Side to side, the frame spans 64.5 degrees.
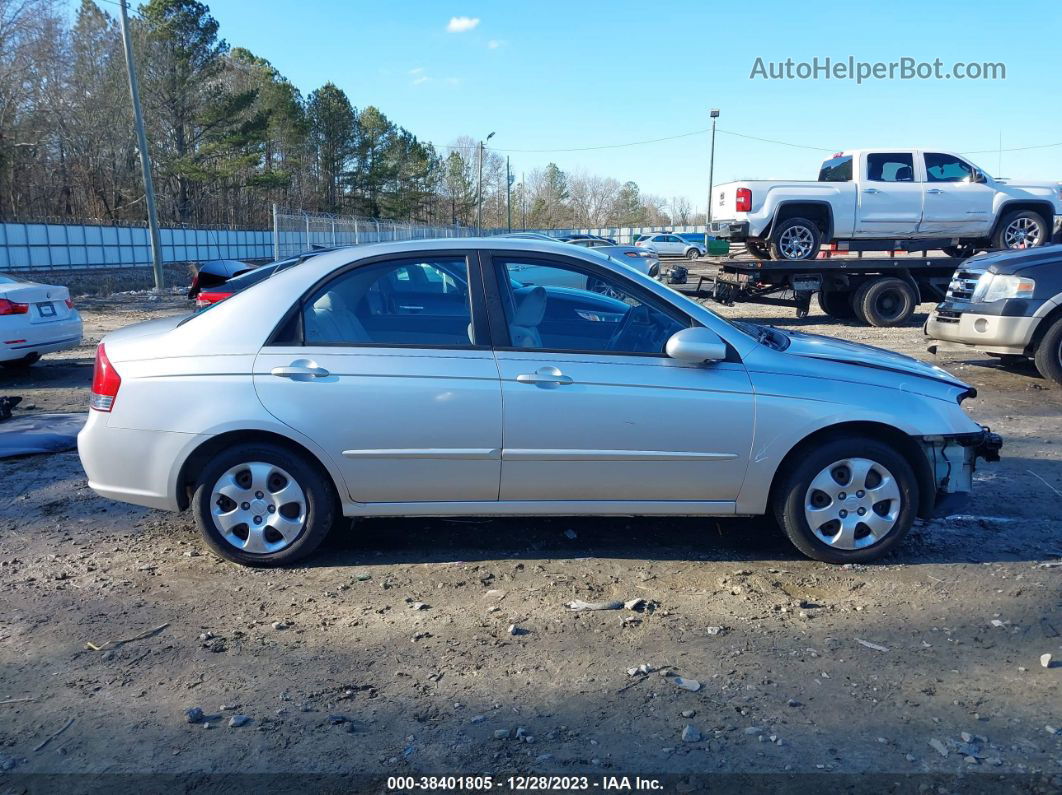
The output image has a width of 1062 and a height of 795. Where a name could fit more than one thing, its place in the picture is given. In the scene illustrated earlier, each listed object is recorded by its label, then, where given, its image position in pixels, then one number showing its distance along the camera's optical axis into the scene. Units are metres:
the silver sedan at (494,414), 4.27
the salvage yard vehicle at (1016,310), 8.88
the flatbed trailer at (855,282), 14.59
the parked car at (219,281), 9.72
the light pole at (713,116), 49.38
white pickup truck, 14.54
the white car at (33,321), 9.41
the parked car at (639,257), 20.19
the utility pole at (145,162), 24.00
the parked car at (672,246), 48.91
